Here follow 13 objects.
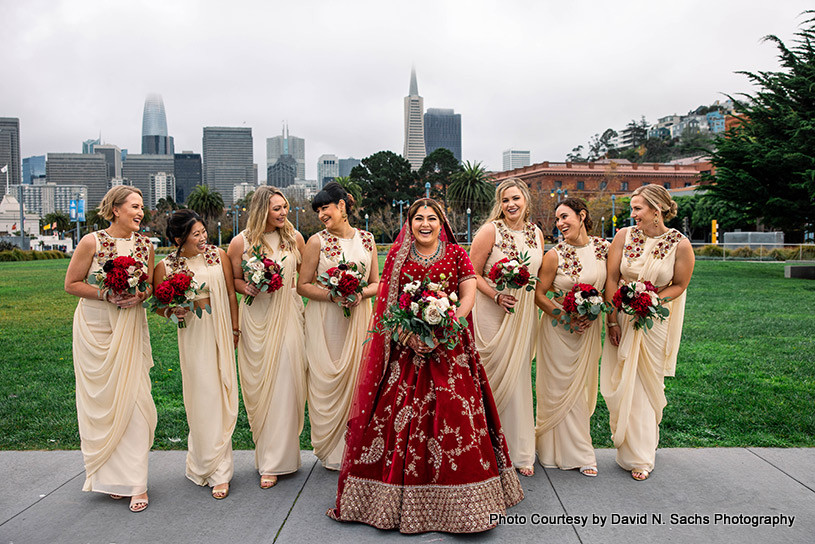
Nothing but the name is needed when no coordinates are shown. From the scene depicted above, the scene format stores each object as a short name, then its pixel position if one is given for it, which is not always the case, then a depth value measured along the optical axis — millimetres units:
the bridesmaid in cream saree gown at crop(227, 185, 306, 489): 4797
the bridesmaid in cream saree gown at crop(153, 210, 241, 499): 4578
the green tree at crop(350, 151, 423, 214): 77812
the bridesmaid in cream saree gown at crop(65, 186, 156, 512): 4371
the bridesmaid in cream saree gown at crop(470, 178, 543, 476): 4914
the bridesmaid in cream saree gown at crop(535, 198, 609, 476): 4938
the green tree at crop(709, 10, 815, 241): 22250
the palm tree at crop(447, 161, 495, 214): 63938
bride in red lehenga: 3830
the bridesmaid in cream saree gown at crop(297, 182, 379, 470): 4844
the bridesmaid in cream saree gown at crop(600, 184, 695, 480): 4809
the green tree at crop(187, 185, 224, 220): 78375
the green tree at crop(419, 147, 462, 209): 80688
